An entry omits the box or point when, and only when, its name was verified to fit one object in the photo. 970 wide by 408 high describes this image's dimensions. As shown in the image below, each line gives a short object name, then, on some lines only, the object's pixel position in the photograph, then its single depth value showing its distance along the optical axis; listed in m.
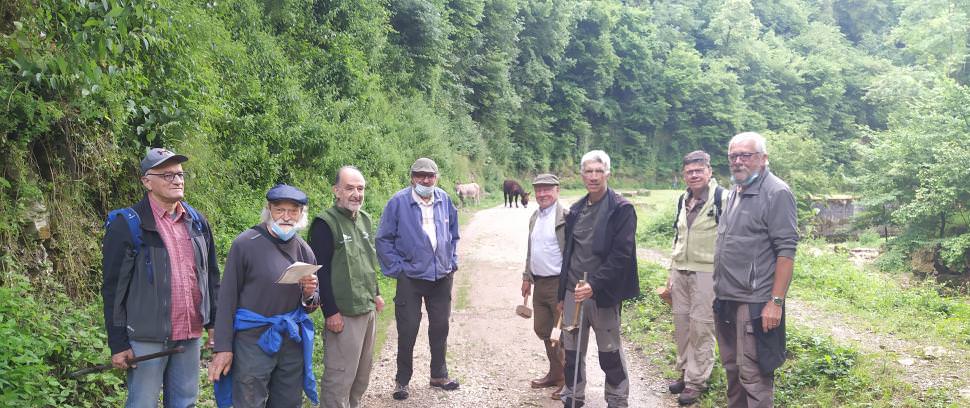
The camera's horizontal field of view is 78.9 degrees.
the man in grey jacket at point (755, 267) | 3.80
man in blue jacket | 5.12
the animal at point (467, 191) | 21.98
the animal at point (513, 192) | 23.33
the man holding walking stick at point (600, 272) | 4.39
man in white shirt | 5.17
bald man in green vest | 4.17
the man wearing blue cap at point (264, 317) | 3.38
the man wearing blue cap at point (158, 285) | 3.15
